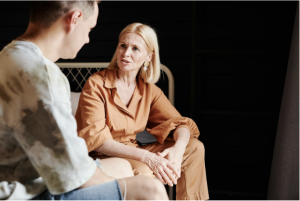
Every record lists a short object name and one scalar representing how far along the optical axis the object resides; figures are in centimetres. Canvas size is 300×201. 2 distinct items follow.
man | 85
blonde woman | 165
